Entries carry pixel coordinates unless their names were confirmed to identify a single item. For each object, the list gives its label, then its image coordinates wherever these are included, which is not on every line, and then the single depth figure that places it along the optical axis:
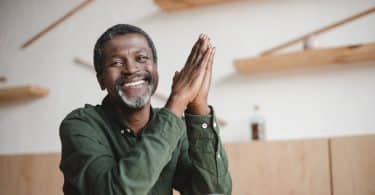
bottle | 2.33
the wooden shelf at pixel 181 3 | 2.50
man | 0.94
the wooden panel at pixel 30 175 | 2.40
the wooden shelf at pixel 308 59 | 2.18
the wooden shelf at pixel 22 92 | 2.73
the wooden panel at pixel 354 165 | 1.97
